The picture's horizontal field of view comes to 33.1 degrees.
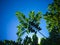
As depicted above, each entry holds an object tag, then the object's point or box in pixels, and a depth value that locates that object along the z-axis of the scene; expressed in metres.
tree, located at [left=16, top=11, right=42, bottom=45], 18.34
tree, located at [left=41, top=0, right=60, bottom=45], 14.87
